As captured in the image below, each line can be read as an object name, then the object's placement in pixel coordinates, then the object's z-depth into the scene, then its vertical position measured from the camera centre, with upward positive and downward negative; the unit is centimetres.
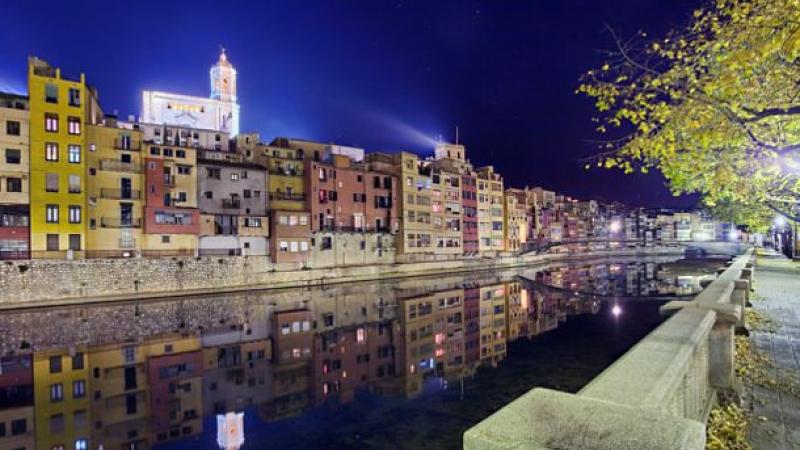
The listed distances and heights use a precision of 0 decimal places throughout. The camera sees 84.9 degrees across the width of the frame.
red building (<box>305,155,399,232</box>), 5306 +480
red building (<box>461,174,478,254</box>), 7281 +317
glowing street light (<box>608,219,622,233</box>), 13325 +35
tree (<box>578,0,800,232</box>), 626 +224
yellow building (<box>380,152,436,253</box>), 6084 +412
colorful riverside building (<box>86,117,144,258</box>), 3966 +444
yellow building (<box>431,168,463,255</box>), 6625 +315
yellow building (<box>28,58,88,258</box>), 3644 +674
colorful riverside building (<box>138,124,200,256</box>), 4162 +372
